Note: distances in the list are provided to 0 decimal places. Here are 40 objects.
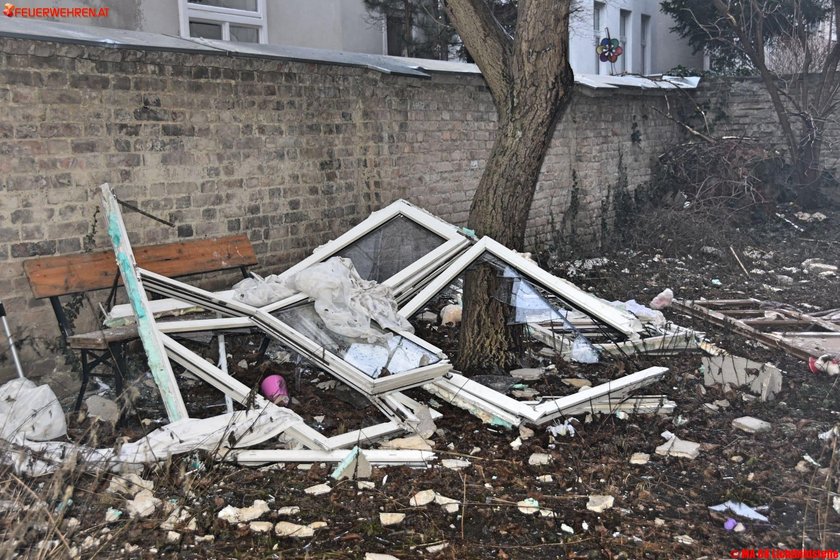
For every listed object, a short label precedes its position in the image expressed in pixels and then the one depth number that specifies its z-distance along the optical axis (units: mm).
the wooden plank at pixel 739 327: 6039
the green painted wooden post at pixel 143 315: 4414
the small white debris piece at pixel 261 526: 3521
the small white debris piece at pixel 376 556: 3307
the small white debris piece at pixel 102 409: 4820
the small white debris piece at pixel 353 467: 4020
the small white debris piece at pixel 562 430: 4605
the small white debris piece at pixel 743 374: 5211
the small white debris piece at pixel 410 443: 4438
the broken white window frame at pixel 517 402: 4578
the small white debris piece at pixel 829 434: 4446
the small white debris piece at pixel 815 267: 9695
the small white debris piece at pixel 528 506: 3729
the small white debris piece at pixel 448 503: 3751
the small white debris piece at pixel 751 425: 4648
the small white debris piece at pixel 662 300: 7473
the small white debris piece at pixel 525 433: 4563
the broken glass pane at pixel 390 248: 6277
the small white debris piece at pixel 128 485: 3768
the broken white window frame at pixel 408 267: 5355
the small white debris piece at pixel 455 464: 4211
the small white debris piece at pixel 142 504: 3580
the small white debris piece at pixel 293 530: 3482
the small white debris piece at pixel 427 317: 6966
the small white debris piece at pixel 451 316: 6844
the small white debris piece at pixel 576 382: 5363
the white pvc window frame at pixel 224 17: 9695
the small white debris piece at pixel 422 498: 3793
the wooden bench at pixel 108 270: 4961
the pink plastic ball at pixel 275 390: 4953
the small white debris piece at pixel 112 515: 3551
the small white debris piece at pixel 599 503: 3748
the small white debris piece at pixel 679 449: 4324
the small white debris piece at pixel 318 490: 3891
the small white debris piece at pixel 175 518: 3504
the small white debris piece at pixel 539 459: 4258
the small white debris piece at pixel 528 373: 5480
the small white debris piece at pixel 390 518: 3611
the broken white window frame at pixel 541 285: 5574
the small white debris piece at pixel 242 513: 3609
